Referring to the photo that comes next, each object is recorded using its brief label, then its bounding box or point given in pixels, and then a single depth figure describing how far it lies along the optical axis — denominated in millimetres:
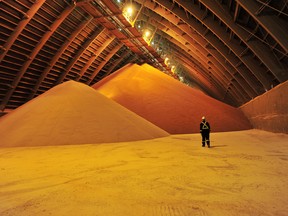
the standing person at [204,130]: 7637
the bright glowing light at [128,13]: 15572
